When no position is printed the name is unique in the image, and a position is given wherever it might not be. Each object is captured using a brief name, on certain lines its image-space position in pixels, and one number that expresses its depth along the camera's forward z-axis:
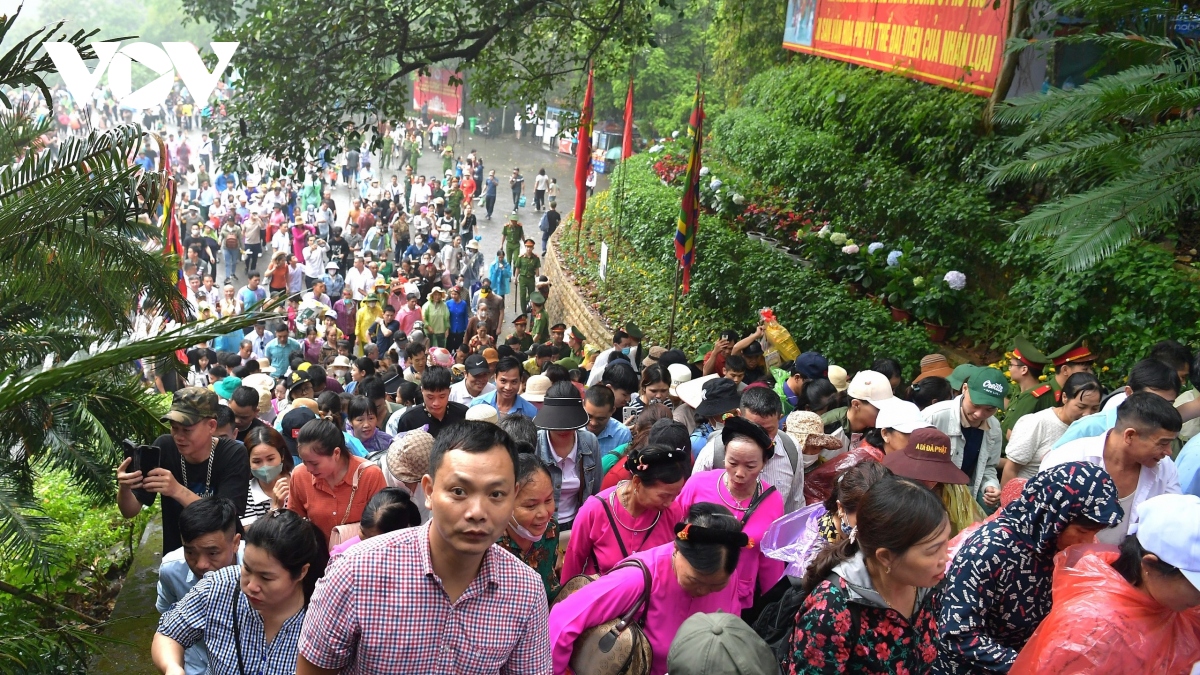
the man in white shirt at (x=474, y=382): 7.80
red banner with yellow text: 12.70
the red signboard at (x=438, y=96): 46.22
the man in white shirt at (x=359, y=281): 17.97
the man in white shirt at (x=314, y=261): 19.52
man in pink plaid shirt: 2.31
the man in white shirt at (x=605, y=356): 8.73
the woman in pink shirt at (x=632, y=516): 4.20
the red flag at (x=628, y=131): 16.05
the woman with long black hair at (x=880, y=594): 2.87
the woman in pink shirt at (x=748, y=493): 4.30
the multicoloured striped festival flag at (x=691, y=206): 10.24
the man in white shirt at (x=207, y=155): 33.09
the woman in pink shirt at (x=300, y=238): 22.72
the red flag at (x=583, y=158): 15.05
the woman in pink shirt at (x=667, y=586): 3.38
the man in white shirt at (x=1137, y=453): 4.07
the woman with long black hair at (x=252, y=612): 3.29
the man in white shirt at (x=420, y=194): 28.52
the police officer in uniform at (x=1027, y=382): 6.76
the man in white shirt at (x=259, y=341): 14.03
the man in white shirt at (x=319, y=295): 16.34
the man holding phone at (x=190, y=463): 4.65
